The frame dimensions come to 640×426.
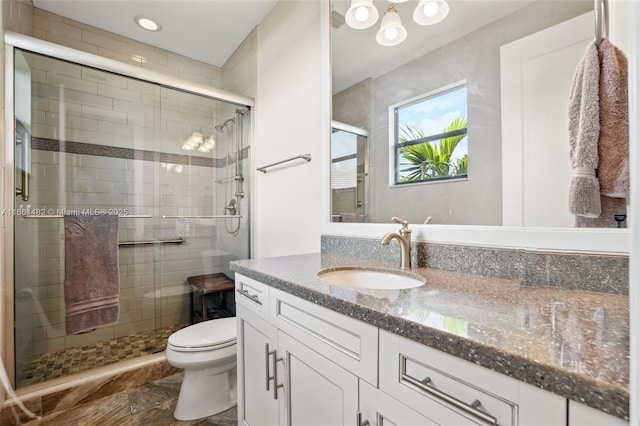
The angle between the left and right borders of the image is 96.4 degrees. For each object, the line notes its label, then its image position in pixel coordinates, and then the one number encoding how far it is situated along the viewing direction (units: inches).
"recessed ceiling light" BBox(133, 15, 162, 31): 84.9
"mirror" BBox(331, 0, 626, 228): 32.8
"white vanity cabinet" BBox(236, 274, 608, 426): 18.1
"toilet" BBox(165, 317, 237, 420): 58.7
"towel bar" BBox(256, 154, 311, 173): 65.9
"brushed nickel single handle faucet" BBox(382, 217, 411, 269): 43.0
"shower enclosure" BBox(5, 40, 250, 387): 66.8
